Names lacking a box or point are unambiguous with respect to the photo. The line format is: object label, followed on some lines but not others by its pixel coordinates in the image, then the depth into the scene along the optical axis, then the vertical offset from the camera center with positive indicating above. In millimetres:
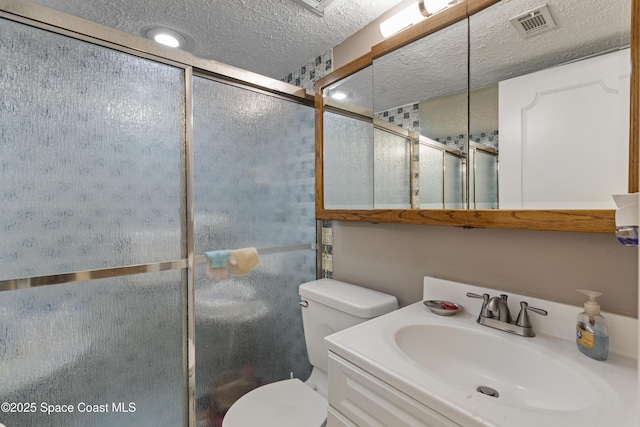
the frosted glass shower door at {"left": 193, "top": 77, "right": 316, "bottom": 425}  1342 -88
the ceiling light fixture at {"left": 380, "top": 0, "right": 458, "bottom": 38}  1187 +853
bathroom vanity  606 -410
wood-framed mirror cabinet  729 +7
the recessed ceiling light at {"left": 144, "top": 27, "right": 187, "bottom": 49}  1663 +1033
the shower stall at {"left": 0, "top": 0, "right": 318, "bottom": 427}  953 -49
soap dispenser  760 -323
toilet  1154 -754
